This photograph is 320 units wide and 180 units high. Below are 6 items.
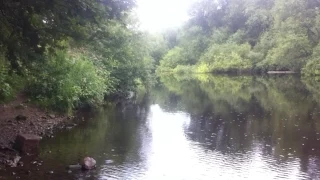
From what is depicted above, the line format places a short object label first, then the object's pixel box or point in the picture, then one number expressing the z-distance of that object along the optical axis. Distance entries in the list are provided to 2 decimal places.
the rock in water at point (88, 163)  11.36
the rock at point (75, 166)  11.41
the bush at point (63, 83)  18.42
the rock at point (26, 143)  12.59
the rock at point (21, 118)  15.99
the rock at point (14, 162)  11.22
